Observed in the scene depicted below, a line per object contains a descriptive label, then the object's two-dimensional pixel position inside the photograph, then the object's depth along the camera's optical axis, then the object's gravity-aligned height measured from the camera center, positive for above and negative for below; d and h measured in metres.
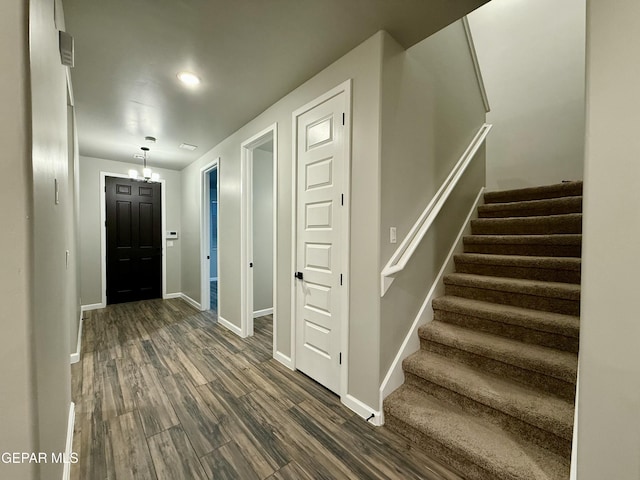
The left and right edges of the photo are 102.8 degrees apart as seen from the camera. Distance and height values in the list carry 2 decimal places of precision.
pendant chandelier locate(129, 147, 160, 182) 4.12 +0.98
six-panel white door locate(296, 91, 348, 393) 2.02 -0.05
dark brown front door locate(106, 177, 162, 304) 4.64 -0.17
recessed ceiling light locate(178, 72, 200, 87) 2.19 +1.35
